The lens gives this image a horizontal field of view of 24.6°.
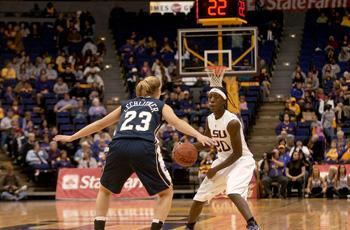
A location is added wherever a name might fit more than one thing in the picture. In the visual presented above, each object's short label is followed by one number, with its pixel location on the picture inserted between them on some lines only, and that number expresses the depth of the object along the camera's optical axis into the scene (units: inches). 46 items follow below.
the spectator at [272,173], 778.8
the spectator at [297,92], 934.7
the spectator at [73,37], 1119.0
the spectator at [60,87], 977.5
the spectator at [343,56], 1005.8
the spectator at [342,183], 753.0
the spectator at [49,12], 1174.3
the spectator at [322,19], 1107.9
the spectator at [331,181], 761.0
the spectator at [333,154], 797.2
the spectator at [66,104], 934.4
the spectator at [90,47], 1091.7
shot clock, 721.6
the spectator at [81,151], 835.3
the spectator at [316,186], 770.8
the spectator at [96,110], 917.8
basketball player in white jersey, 375.2
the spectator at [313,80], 956.0
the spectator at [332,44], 1026.1
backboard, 756.6
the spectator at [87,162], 830.5
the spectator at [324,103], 880.3
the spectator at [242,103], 910.4
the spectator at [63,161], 840.3
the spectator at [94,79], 1006.4
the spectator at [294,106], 891.4
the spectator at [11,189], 815.7
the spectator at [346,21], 1083.2
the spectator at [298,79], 968.1
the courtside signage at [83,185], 797.9
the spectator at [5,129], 901.2
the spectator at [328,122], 852.6
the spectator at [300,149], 790.3
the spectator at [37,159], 840.9
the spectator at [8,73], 1018.7
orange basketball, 351.6
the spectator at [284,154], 792.9
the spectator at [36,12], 1178.6
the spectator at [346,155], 791.1
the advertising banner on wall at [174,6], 1149.7
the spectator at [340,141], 809.5
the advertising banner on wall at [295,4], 1063.6
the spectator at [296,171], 781.9
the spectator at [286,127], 862.5
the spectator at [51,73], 1023.0
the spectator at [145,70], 1014.3
